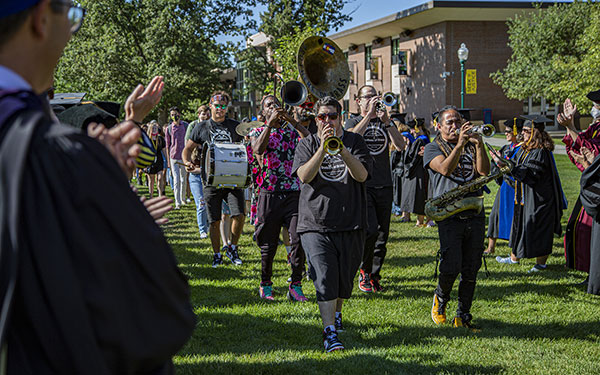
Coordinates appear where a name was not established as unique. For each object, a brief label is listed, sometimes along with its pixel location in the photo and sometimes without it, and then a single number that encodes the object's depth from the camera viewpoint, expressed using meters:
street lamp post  24.90
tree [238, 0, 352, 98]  33.31
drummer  8.12
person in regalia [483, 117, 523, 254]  8.77
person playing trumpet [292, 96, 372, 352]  5.10
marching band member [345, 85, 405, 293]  7.09
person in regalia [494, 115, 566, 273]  7.88
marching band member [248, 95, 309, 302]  6.73
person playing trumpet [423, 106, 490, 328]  5.61
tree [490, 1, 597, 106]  33.50
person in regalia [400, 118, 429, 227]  11.10
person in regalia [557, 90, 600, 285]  6.91
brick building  37.44
